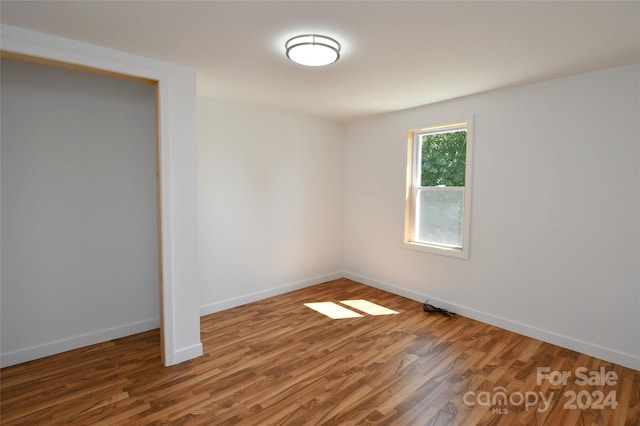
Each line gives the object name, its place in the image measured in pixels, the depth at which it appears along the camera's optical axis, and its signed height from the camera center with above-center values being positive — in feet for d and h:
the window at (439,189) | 12.35 +0.23
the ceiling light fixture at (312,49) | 7.06 +3.19
